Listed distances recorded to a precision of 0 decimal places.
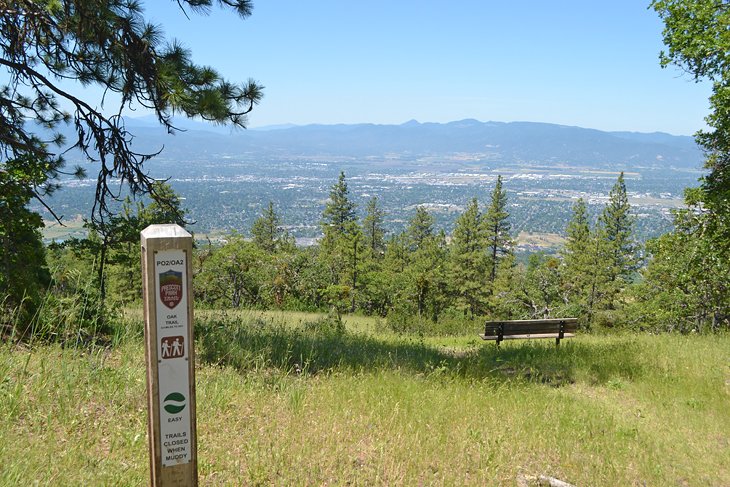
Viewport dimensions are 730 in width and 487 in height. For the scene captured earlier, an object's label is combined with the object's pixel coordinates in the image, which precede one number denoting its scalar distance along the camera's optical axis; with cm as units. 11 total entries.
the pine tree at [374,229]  5612
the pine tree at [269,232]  5388
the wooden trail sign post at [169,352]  227
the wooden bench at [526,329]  1068
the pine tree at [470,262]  4269
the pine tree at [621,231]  4181
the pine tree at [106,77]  578
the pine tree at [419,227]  5338
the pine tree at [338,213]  5219
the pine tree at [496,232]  4531
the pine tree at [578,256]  3850
